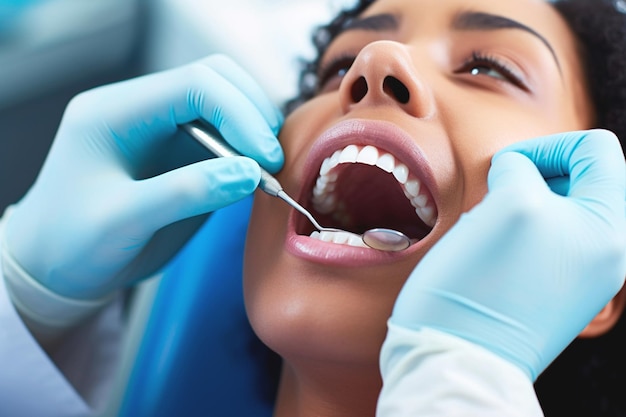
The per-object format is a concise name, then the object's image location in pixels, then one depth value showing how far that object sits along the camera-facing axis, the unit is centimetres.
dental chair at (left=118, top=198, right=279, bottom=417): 51
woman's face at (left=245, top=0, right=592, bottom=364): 38
